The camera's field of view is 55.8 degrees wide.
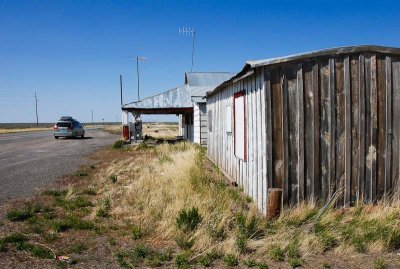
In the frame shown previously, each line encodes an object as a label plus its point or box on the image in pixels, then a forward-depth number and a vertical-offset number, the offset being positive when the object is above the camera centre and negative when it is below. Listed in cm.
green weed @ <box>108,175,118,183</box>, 1016 -144
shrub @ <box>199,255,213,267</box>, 458 -168
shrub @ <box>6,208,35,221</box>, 650 -153
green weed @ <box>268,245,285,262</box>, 468 -166
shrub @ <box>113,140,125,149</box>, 2138 -111
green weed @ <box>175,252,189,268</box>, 455 -167
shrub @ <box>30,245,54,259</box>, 487 -165
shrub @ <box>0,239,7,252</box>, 507 -161
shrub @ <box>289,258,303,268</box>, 454 -170
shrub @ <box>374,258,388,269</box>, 443 -170
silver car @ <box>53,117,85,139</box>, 3253 -20
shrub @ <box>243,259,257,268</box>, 453 -169
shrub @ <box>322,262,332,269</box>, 449 -171
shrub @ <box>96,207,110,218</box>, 676 -157
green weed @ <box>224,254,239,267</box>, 457 -167
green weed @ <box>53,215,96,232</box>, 604 -160
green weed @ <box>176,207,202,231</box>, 559 -143
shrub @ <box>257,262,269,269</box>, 443 -169
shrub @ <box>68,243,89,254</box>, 505 -166
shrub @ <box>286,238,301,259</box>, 476 -163
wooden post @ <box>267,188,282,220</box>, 598 -127
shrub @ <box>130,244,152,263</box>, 475 -165
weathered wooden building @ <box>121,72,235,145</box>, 1823 +123
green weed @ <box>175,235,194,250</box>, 509 -161
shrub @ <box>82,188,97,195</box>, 875 -153
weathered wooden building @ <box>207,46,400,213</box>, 617 -5
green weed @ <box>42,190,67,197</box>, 862 -152
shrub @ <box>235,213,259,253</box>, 492 -154
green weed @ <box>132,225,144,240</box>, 557 -160
